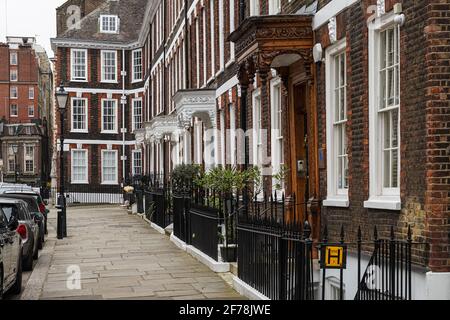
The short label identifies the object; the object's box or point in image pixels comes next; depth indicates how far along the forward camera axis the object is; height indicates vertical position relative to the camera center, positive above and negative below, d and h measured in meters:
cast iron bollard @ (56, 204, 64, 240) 22.42 -1.63
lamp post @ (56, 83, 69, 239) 22.52 -0.81
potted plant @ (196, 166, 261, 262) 13.27 -0.40
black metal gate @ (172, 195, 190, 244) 16.78 -1.12
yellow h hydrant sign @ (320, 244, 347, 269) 7.39 -0.89
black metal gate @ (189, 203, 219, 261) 13.58 -1.16
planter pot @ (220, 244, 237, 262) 13.32 -1.52
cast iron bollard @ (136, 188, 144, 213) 30.95 -1.21
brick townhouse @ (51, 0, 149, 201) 50.16 +4.99
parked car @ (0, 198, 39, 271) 14.81 -1.16
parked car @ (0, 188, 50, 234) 22.13 -0.56
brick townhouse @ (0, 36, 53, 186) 104.12 +9.82
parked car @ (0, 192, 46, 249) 18.92 -0.97
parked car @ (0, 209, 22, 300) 10.39 -1.29
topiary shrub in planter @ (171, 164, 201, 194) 19.41 -0.11
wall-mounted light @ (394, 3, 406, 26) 8.62 +1.82
